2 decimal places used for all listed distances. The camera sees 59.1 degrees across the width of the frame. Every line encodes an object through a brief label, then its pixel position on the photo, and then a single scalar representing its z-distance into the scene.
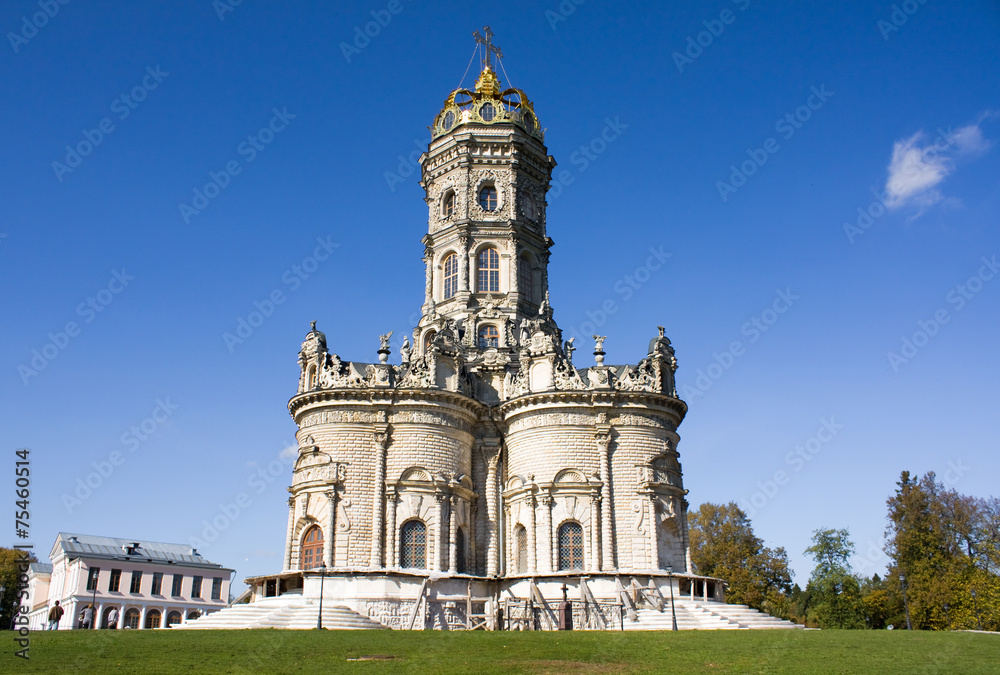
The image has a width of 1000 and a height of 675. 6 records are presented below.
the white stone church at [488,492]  38.50
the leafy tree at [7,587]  64.19
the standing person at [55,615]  61.76
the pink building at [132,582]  62.75
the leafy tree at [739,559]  63.44
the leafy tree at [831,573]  63.54
